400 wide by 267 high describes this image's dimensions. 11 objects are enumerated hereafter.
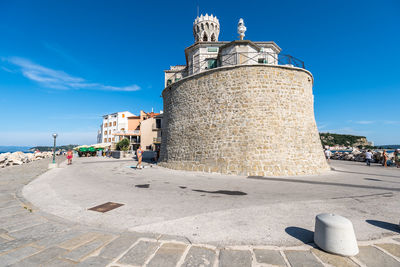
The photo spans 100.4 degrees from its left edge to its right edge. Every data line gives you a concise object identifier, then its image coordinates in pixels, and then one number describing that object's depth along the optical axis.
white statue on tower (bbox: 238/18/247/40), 20.09
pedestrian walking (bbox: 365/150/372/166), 17.02
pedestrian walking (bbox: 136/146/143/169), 14.07
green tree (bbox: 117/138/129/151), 36.20
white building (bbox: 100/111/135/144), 60.25
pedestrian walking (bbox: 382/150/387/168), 16.58
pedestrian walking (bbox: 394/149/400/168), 16.44
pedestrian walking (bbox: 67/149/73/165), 17.97
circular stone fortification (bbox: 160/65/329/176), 12.15
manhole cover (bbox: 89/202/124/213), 4.84
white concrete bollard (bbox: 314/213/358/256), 2.71
